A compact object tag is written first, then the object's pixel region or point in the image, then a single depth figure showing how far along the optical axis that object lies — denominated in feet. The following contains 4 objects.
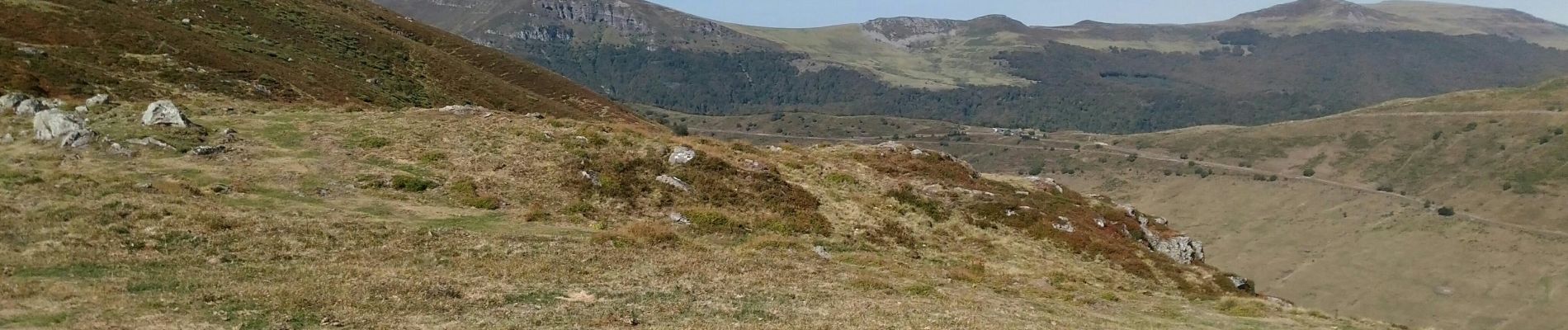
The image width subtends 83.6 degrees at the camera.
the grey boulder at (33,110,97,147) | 109.40
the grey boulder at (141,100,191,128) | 120.26
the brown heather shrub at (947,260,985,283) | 103.24
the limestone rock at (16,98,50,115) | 125.47
